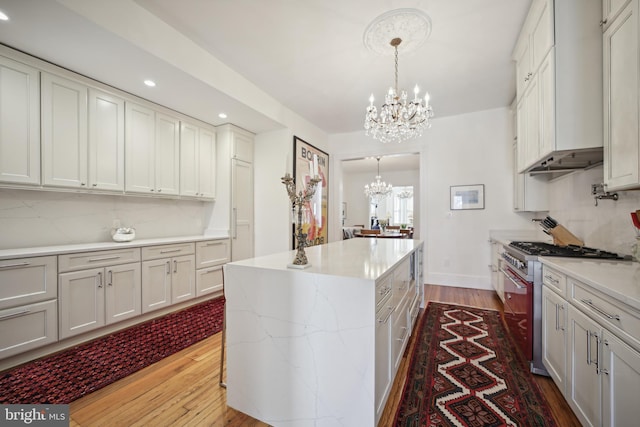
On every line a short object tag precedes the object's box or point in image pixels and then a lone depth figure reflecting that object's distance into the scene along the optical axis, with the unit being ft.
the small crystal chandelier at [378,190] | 27.10
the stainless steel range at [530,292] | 6.25
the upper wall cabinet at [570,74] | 5.77
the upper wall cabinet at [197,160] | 11.69
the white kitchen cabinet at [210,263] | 11.34
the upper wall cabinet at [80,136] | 7.67
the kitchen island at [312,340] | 4.04
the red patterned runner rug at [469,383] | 4.94
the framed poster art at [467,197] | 14.01
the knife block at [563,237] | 7.84
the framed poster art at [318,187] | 14.65
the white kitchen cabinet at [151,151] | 9.69
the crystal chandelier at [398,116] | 8.38
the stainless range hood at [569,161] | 6.25
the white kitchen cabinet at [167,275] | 9.39
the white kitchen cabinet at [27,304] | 6.45
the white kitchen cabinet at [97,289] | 7.45
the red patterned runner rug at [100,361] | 5.68
